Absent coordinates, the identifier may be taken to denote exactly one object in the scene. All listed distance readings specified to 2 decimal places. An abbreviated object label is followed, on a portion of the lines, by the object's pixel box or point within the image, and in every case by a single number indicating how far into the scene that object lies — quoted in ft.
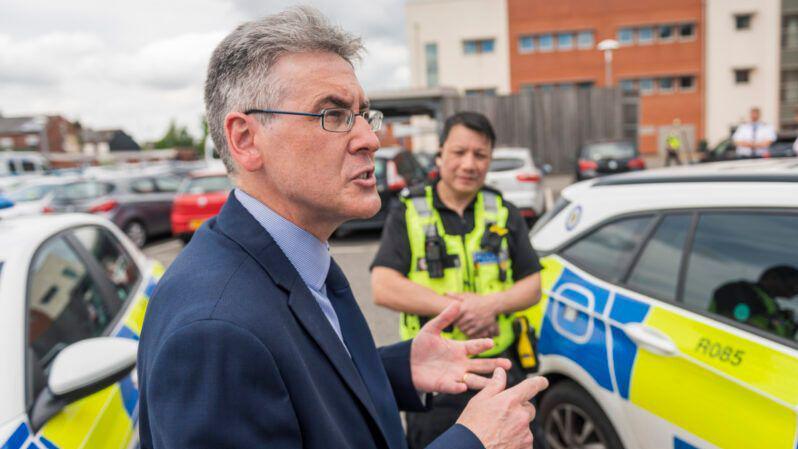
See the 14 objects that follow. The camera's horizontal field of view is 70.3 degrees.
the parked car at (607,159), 45.16
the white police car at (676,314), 5.99
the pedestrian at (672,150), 61.61
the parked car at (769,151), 34.07
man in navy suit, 2.96
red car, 33.83
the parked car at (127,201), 36.14
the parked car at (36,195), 34.88
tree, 273.13
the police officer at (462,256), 7.36
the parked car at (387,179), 32.96
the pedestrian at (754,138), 32.30
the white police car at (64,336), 5.42
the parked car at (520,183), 33.09
